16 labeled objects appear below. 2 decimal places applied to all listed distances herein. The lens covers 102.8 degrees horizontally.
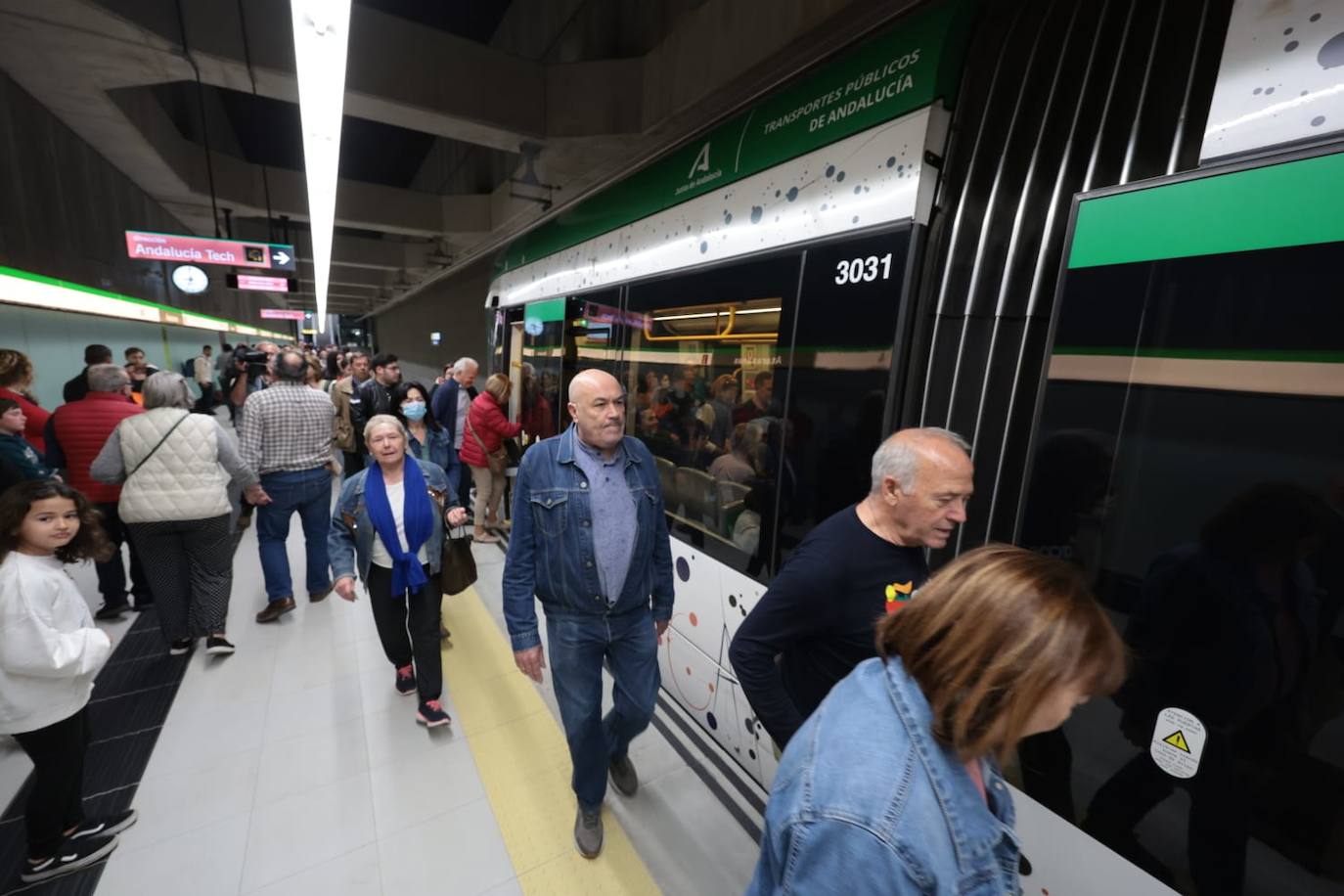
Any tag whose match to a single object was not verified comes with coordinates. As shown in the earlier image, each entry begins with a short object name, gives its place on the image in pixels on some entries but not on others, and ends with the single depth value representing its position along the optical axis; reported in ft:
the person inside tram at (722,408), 7.74
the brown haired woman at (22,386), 10.69
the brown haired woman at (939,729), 2.17
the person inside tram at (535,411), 14.71
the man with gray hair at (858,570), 4.32
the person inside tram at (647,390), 9.54
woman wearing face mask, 12.37
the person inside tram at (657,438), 9.26
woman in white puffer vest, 9.55
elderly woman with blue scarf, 8.33
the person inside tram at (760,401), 7.03
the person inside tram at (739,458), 7.39
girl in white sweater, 5.58
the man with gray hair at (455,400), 18.19
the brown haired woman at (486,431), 16.40
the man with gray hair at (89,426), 10.66
